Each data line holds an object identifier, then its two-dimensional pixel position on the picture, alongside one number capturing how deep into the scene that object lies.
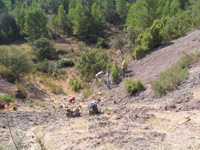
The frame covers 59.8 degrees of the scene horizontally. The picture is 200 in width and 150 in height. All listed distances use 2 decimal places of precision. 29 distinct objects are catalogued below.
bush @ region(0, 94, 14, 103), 7.59
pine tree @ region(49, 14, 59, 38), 40.97
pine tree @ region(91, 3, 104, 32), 38.89
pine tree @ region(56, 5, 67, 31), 42.84
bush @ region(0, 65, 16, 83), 11.16
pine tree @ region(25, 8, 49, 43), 31.68
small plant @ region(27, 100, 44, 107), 7.96
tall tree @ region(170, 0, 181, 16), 35.07
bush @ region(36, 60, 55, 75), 19.00
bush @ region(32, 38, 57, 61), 25.47
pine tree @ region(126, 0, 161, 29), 20.58
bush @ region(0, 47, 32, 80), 12.20
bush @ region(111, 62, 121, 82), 11.55
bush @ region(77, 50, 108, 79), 15.20
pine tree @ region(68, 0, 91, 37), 36.19
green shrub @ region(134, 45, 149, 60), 14.68
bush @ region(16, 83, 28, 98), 9.12
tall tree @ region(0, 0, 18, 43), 41.91
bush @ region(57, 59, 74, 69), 21.76
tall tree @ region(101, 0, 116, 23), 47.22
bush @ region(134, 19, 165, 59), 14.76
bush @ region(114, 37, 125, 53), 23.81
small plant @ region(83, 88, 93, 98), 10.47
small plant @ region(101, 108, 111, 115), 6.13
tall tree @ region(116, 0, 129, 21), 44.80
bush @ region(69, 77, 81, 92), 13.36
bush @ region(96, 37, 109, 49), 32.00
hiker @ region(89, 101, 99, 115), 6.31
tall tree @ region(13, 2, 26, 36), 42.06
